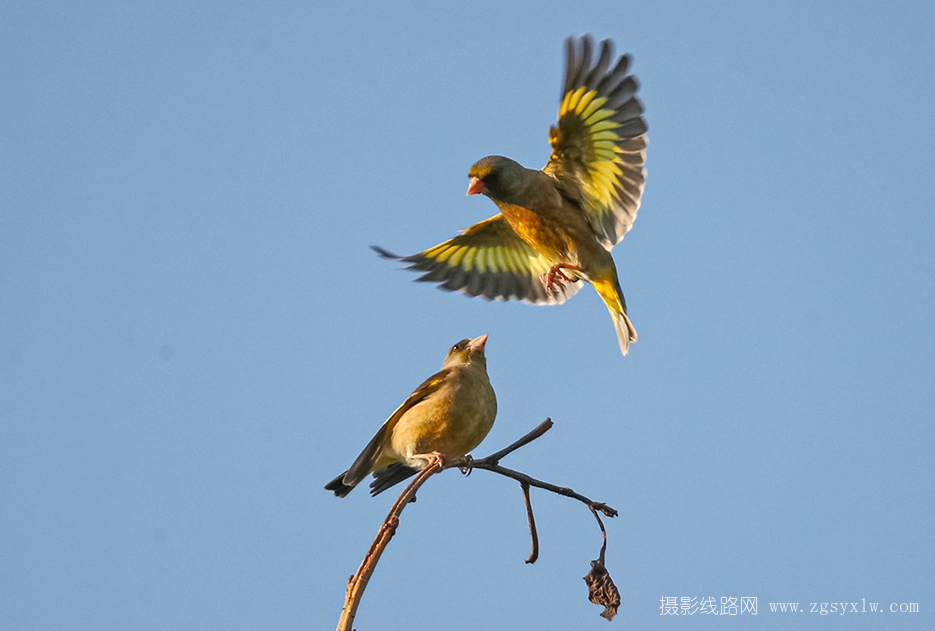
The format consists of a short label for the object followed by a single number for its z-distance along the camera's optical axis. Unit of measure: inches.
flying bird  428.8
